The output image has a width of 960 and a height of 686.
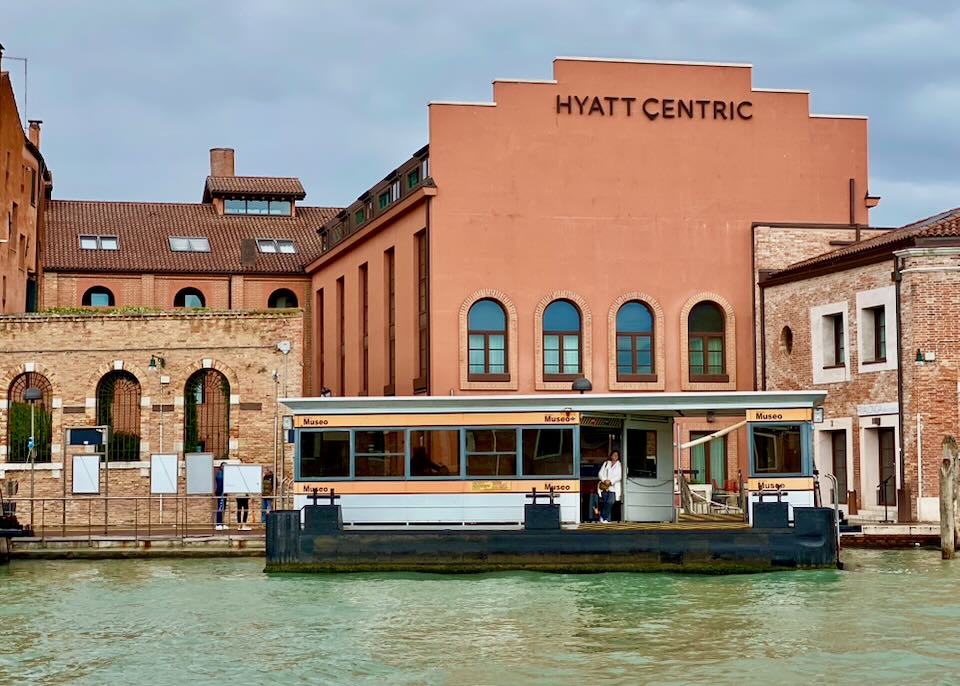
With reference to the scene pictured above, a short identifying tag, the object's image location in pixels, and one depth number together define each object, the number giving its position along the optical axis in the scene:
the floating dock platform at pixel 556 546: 29.23
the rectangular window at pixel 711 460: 42.62
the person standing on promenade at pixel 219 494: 37.72
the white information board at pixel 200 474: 37.26
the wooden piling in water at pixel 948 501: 31.64
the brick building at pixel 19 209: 51.78
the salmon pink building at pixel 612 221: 42.34
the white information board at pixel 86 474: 38.69
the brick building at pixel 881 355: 37.69
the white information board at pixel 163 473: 37.03
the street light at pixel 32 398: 38.62
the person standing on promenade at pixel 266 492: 39.44
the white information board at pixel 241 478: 36.41
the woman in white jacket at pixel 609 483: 30.47
